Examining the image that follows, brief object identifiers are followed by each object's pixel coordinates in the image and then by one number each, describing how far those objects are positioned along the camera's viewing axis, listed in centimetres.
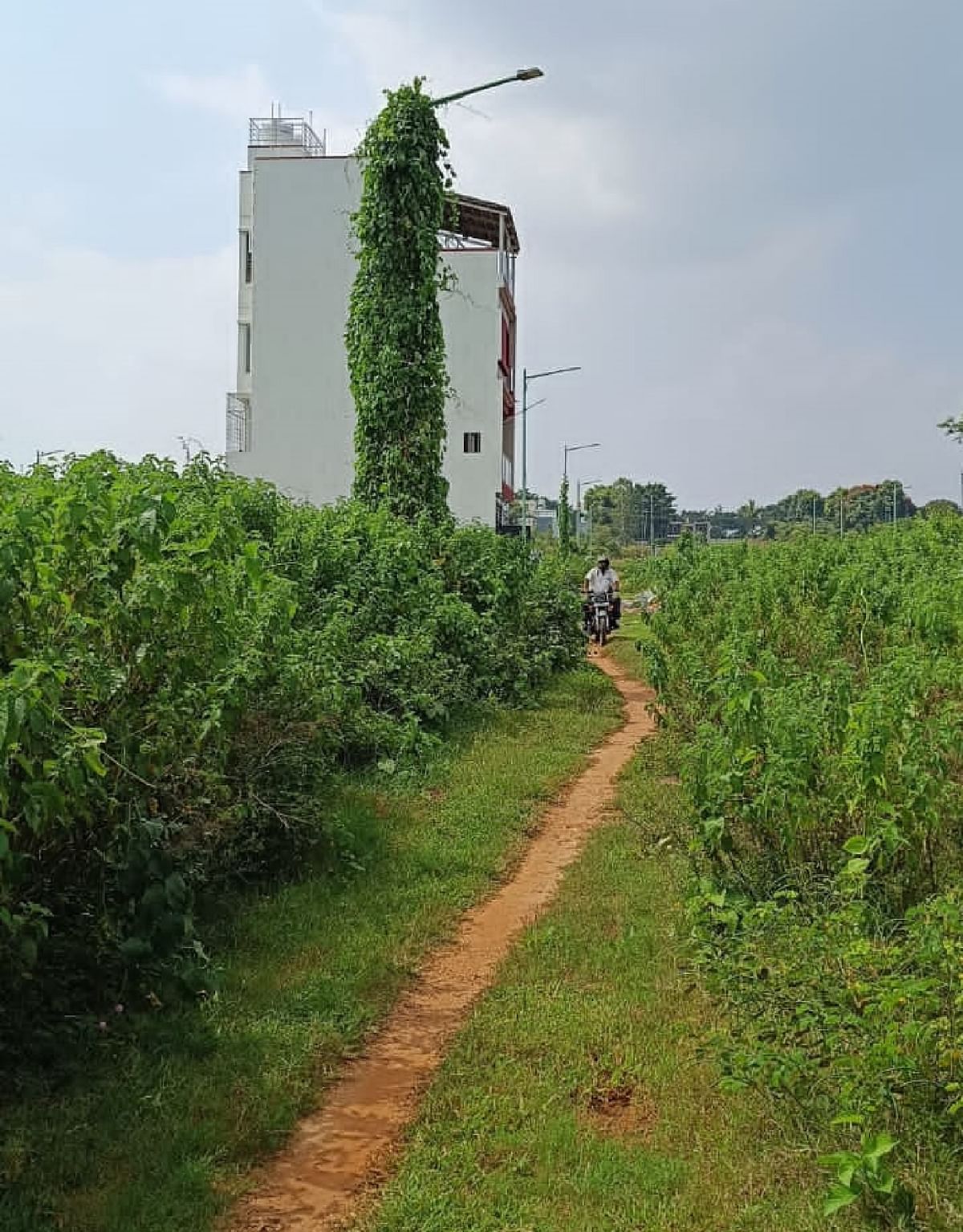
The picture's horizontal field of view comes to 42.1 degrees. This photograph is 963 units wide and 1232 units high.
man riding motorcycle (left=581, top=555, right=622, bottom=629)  2122
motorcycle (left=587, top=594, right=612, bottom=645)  2158
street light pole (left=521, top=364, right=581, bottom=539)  3149
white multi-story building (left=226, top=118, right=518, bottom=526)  3616
